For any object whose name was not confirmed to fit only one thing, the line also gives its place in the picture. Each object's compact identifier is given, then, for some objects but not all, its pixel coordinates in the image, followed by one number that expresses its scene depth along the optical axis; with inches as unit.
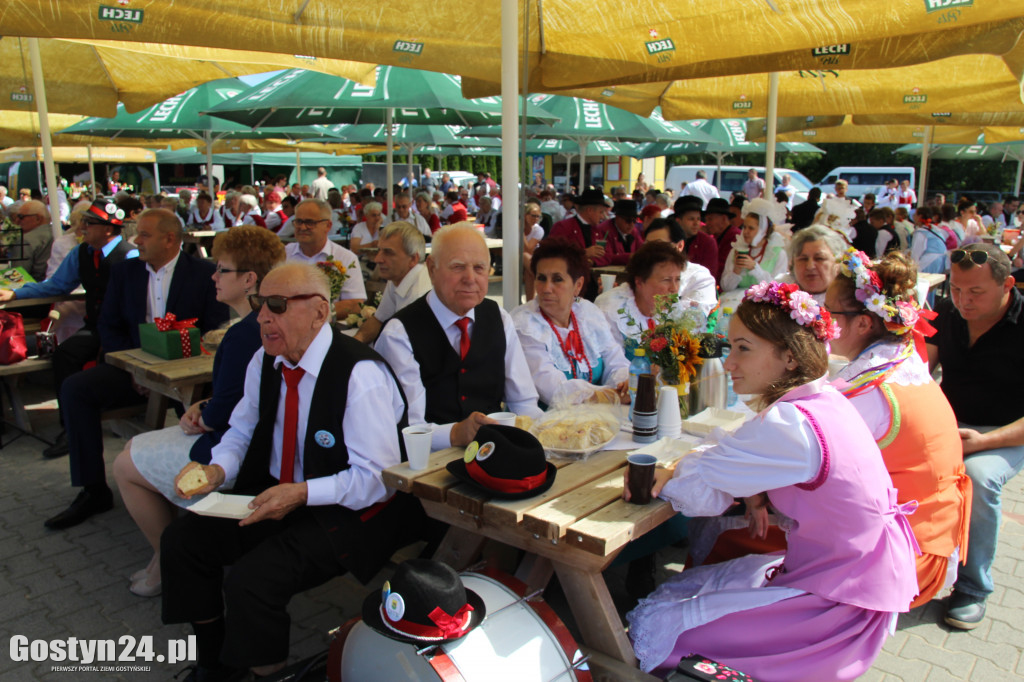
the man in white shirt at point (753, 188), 546.3
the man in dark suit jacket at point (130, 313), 153.3
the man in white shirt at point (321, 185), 725.3
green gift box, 148.7
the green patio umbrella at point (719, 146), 566.3
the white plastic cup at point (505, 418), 98.8
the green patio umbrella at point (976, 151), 889.5
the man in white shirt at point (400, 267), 189.9
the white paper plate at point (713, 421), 108.9
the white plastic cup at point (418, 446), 91.7
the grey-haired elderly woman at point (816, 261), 178.5
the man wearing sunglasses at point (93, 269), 198.5
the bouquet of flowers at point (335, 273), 194.1
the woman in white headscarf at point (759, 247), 275.3
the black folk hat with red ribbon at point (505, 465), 82.7
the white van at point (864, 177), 1107.8
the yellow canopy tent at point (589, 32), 144.0
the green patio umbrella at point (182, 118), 381.7
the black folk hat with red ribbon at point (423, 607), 69.9
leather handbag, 188.2
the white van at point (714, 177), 1074.3
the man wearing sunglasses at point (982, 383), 122.4
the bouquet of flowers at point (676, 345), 111.5
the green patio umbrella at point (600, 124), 417.7
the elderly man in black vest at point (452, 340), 117.2
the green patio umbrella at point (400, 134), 556.4
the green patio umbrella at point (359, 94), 299.7
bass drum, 71.0
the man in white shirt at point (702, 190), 639.1
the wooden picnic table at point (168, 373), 135.9
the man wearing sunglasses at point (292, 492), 90.4
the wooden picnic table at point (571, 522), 77.5
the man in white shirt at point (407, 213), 468.4
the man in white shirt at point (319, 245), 218.1
